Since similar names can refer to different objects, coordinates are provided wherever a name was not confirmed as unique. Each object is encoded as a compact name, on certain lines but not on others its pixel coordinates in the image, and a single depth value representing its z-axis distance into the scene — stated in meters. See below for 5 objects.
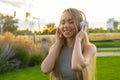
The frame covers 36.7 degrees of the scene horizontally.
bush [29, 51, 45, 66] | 7.85
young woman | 1.44
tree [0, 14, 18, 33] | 22.51
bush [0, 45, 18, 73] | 6.67
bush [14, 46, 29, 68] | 7.37
